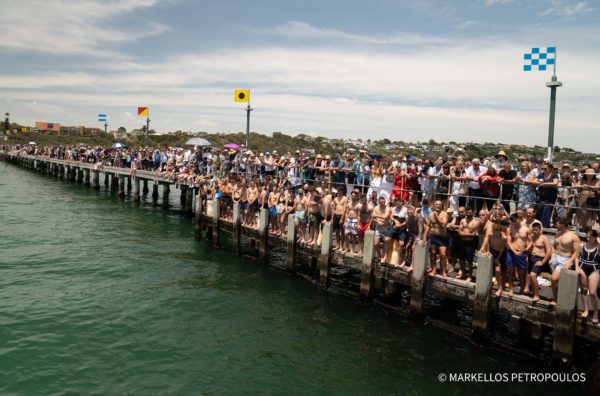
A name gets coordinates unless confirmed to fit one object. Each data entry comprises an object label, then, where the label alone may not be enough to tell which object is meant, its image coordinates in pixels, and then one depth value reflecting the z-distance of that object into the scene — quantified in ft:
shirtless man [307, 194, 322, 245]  48.00
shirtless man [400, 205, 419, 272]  39.19
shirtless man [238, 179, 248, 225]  60.64
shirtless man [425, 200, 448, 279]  37.11
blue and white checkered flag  50.31
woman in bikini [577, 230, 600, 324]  29.14
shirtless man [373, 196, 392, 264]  40.75
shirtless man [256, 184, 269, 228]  56.95
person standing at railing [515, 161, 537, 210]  39.55
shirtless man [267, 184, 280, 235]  55.36
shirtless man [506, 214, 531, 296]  32.55
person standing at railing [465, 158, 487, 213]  41.30
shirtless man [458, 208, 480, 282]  35.58
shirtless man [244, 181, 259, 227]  58.95
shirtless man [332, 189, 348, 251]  45.41
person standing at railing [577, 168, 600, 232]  35.99
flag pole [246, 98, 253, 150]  85.10
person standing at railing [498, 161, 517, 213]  37.50
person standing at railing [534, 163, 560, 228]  38.60
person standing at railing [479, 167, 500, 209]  38.65
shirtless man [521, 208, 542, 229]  33.01
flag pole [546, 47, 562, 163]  49.11
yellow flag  86.51
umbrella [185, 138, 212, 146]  98.99
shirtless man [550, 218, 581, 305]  30.01
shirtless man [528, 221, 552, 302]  31.58
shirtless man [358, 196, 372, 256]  43.19
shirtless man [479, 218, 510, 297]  33.66
